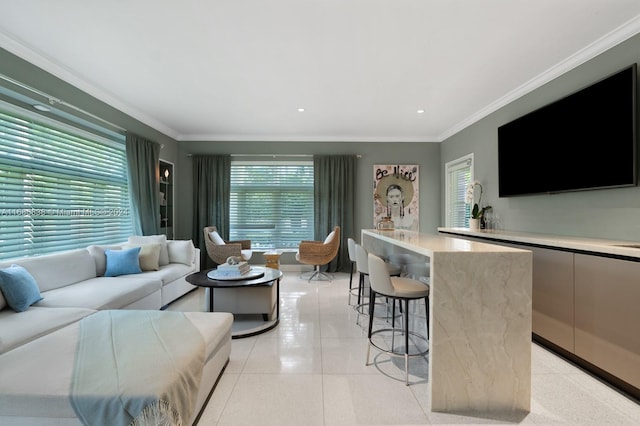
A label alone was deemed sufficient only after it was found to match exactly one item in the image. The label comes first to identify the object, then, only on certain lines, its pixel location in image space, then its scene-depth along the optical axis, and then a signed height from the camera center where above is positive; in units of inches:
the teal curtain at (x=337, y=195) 219.8 +13.8
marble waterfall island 64.6 -26.8
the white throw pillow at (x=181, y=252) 163.2 -22.9
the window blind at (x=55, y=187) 104.7 +11.2
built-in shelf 200.7 +10.8
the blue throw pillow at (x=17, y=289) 85.3 -23.4
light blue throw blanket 45.8 -29.2
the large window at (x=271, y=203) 226.1 +7.7
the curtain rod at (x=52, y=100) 100.1 +45.9
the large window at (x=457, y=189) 188.9 +17.1
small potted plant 158.7 +2.9
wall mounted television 87.2 +26.8
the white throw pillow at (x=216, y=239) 193.5 -18.0
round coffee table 106.5 -27.0
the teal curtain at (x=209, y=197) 218.2 +12.0
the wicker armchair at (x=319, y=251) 190.1 -25.6
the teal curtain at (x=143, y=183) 161.2 +17.2
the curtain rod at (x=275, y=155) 221.0 +44.9
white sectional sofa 47.2 -29.5
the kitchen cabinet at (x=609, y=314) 69.3 -26.5
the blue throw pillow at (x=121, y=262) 128.6 -23.0
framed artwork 223.9 +15.1
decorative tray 113.3 -26.0
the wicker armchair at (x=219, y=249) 183.6 -23.7
